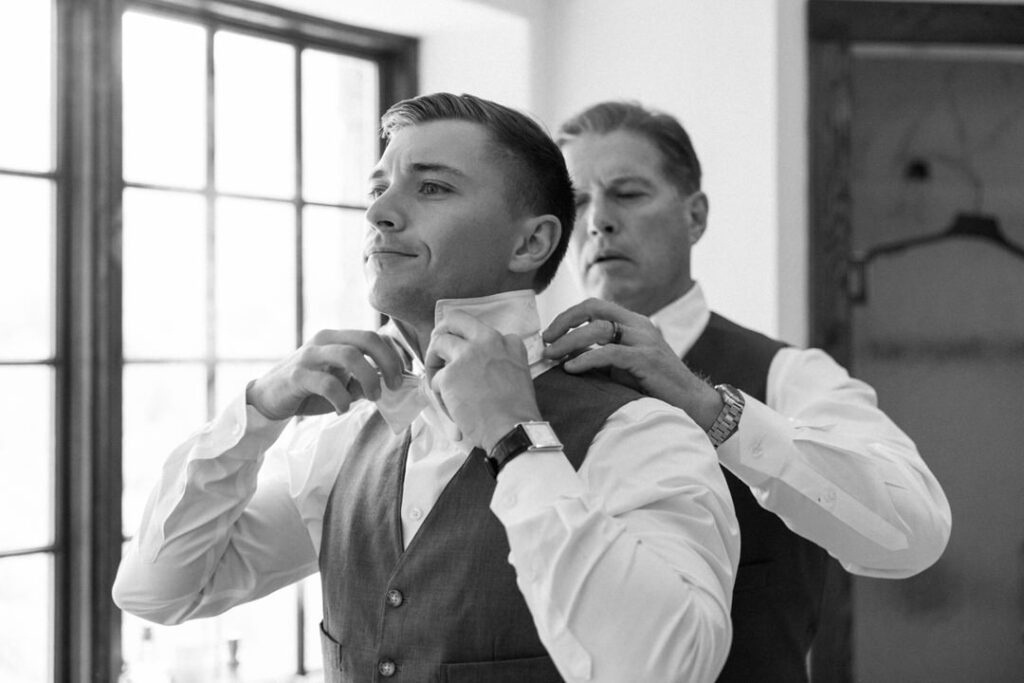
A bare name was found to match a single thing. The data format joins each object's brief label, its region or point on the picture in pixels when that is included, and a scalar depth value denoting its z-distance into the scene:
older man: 1.55
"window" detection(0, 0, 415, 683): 2.28
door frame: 2.70
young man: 1.10
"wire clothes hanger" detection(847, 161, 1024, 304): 2.84
